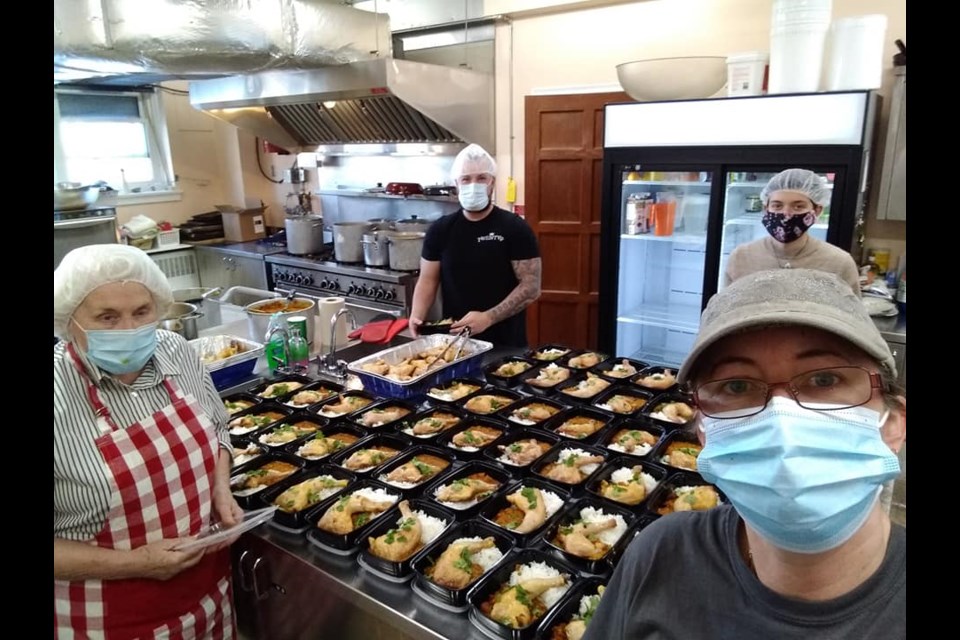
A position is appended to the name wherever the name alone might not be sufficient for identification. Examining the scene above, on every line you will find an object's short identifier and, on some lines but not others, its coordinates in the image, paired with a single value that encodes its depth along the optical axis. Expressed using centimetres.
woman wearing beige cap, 90
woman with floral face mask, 286
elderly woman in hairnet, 156
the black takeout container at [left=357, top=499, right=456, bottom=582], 155
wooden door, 445
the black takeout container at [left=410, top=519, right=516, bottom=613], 145
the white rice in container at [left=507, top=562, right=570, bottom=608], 149
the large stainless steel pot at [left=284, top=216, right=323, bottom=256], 572
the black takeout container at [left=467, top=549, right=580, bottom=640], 134
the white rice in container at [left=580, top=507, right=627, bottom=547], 166
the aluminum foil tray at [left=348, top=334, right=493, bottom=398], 253
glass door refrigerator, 335
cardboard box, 648
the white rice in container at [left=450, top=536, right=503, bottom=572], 162
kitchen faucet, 288
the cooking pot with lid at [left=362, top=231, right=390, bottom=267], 517
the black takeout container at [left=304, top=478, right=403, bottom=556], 167
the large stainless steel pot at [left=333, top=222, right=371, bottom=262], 537
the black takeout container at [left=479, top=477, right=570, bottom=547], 170
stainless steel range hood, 453
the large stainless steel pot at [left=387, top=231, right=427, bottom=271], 499
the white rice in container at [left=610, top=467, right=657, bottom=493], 187
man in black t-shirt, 331
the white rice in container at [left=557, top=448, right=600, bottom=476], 199
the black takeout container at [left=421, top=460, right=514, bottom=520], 175
